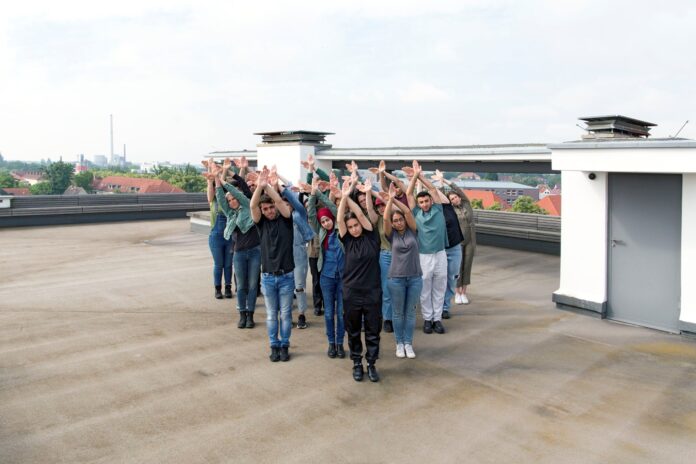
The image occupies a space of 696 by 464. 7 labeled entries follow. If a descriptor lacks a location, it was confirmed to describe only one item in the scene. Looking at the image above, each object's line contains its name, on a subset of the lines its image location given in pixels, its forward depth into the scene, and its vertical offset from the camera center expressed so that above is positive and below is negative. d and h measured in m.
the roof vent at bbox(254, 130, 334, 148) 13.13 +1.36
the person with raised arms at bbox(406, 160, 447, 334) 6.02 -0.59
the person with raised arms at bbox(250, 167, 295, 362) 5.24 -0.59
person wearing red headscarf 5.43 -0.83
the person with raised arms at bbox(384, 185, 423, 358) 5.21 -0.66
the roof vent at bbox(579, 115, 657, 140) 7.30 +0.84
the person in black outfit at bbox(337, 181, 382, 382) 4.87 -0.81
